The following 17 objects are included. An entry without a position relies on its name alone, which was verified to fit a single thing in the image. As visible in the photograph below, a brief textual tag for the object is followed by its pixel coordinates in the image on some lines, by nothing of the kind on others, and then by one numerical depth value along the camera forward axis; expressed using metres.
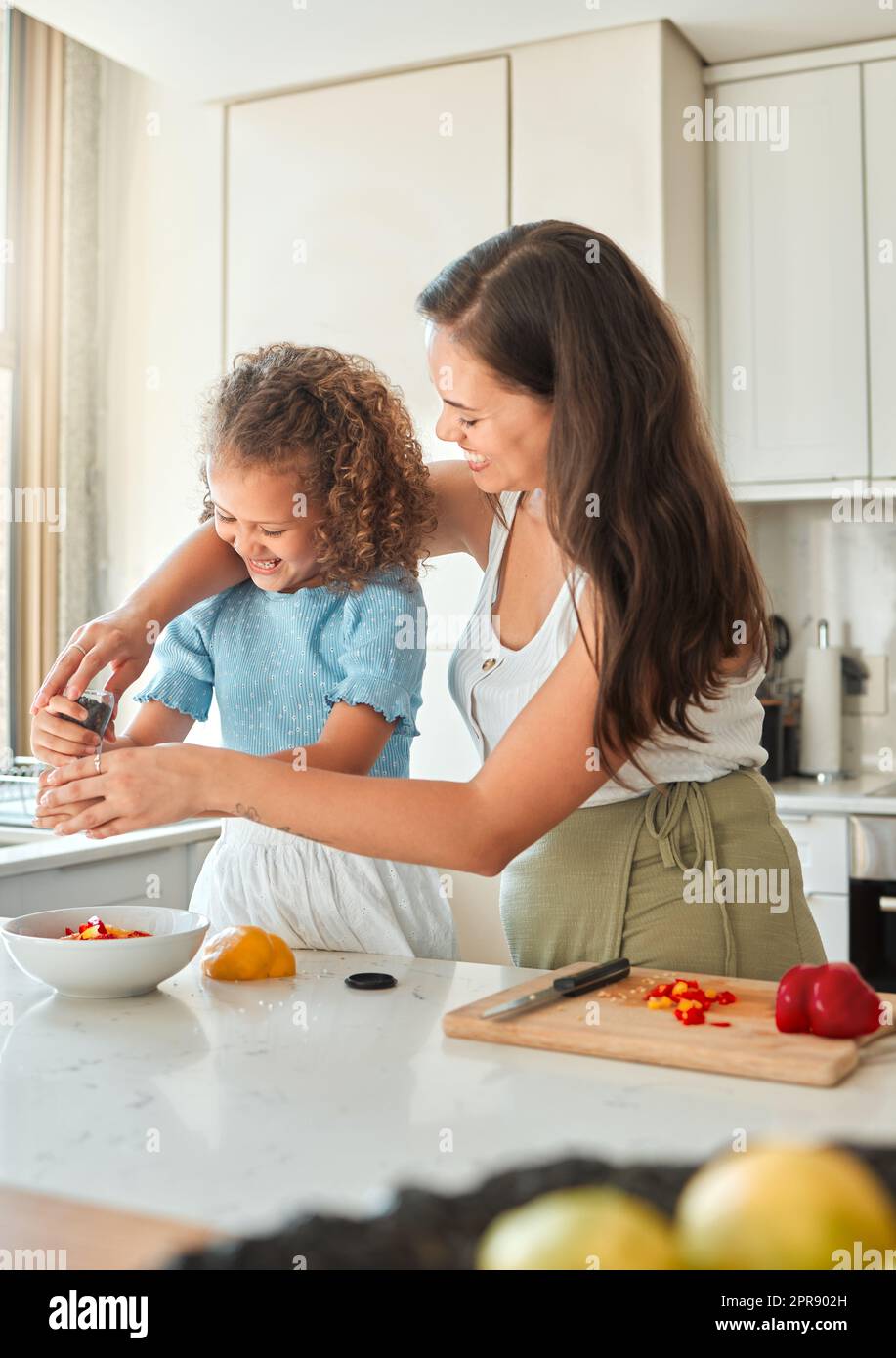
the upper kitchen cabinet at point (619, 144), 2.98
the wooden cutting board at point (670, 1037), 1.01
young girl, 1.50
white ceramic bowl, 1.23
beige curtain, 3.51
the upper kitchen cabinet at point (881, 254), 3.10
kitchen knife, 1.15
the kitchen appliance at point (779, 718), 3.27
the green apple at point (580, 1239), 0.43
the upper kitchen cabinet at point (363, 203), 3.19
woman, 1.25
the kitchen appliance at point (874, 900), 2.85
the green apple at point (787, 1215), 0.43
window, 3.46
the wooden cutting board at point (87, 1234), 0.76
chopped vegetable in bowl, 1.29
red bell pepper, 1.07
